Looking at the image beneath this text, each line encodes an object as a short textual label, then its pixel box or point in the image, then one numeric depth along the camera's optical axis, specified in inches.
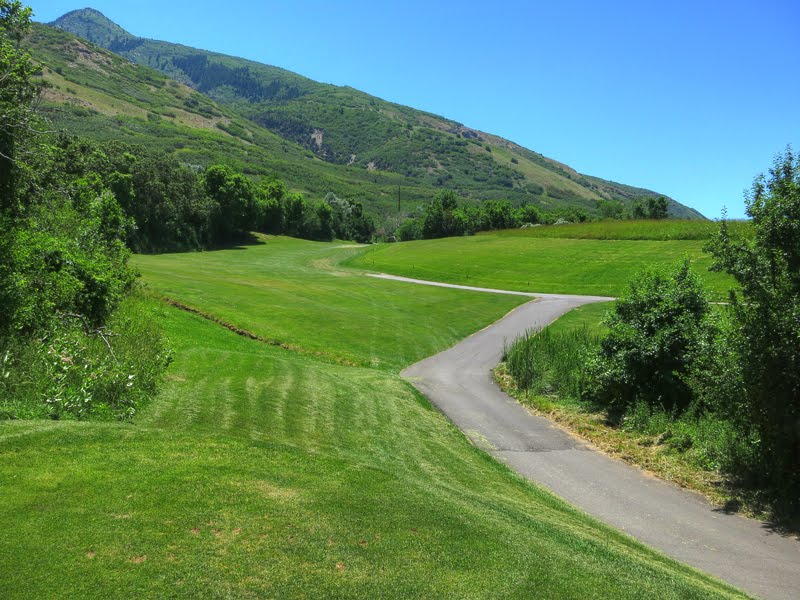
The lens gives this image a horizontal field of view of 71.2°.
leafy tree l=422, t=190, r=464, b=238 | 5049.2
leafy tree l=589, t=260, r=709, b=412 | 831.1
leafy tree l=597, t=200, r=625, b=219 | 6186.0
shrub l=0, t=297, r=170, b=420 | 444.1
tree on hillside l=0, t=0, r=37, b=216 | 562.6
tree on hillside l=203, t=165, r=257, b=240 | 3991.1
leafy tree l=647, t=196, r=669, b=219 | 5467.5
